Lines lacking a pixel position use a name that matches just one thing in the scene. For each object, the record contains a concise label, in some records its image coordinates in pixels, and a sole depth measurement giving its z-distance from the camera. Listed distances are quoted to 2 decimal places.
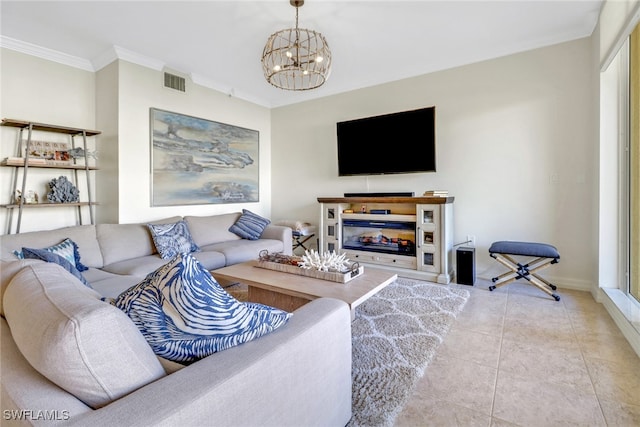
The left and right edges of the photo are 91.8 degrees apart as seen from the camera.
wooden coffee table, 2.00
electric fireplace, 3.92
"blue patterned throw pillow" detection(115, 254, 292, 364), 0.86
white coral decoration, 2.36
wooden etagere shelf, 3.04
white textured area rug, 1.55
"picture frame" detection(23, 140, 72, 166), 3.22
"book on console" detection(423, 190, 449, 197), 3.71
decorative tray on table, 2.27
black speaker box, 3.43
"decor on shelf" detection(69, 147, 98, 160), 3.34
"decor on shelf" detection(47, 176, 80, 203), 3.28
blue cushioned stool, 2.94
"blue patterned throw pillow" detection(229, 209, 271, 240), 4.05
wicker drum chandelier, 2.63
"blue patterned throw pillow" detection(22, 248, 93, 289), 1.99
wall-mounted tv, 3.86
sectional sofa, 0.67
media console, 3.58
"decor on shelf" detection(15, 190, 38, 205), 3.15
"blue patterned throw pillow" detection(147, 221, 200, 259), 3.14
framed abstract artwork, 3.88
